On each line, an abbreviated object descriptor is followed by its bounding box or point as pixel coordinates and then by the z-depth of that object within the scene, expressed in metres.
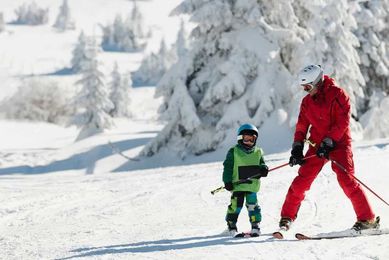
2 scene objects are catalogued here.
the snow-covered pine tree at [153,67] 133.00
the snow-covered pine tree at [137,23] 175.00
